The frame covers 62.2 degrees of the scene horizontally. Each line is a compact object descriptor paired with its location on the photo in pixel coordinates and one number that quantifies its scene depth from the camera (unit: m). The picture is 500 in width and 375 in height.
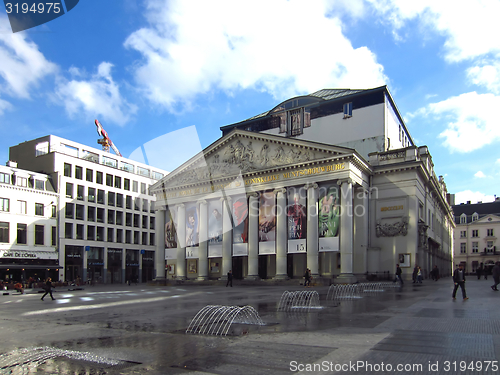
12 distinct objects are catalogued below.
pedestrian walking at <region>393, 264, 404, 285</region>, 37.12
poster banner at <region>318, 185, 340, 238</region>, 42.56
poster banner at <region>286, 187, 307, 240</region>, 44.34
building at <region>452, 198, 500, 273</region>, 105.69
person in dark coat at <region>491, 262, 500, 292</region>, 27.07
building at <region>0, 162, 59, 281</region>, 53.75
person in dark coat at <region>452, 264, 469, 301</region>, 20.78
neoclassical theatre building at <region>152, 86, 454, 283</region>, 43.62
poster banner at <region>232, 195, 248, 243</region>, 48.56
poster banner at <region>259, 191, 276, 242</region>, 46.62
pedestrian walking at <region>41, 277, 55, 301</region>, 27.89
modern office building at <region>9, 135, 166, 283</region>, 63.38
